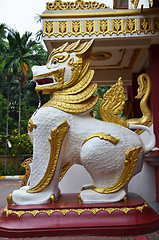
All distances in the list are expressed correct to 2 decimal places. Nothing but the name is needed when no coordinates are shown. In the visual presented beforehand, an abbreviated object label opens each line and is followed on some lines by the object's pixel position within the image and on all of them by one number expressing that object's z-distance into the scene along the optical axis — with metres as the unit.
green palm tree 13.50
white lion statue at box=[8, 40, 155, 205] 2.91
